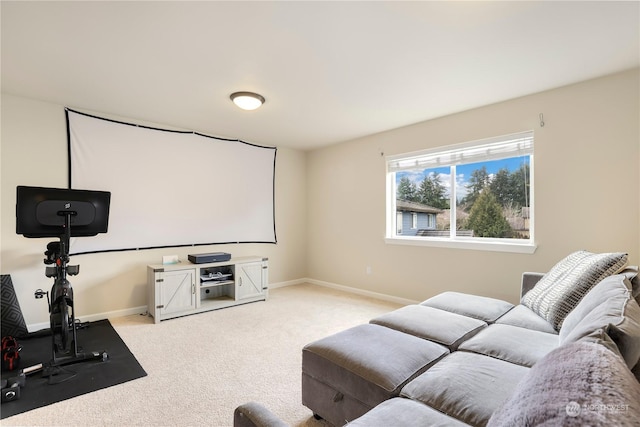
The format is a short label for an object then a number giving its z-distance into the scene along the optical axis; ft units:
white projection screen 11.76
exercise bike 8.30
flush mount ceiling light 10.05
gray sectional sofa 2.08
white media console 11.84
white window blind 10.78
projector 12.99
